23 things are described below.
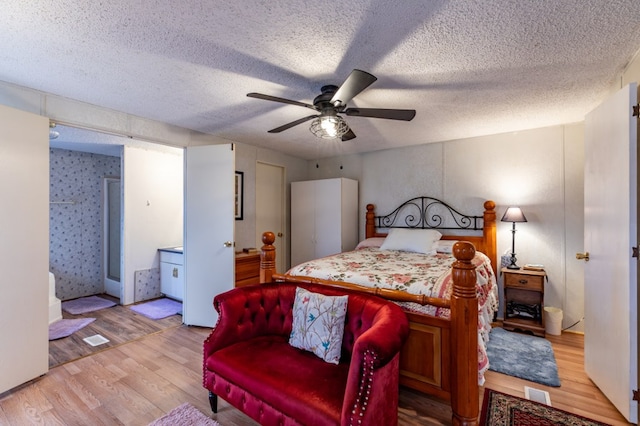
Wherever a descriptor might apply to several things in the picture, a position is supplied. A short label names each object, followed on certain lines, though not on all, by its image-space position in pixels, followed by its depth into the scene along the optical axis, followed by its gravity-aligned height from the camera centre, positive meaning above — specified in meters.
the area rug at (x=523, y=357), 2.38 -1.32
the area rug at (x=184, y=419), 1.85 -1.34
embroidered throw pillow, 1.77 -0.72
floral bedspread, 2.04 -0.51
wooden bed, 1.70 -0.82
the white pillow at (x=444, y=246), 3.57 -0.41
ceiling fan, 1.99 +0.77
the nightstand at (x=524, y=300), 3.19 -0.99
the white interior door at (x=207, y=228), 3.46 -0.18
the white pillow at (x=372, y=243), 4.15 -0.43
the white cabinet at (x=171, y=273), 4.42 -0.93
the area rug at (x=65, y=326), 3.22 -1.34
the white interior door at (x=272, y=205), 4.66 +0.14
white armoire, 4.48 -0.08
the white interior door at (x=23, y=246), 2.21 -0.27
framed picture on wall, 4.20 +0.28
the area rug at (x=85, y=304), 4.05 -1.35
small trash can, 3.23 -1.20
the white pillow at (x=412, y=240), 3.62 -0.35
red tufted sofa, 1.31 -0.88
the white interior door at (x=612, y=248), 1.77 -0.24
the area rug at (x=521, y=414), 1.85 -1.33
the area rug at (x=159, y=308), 3.91 -1.36
